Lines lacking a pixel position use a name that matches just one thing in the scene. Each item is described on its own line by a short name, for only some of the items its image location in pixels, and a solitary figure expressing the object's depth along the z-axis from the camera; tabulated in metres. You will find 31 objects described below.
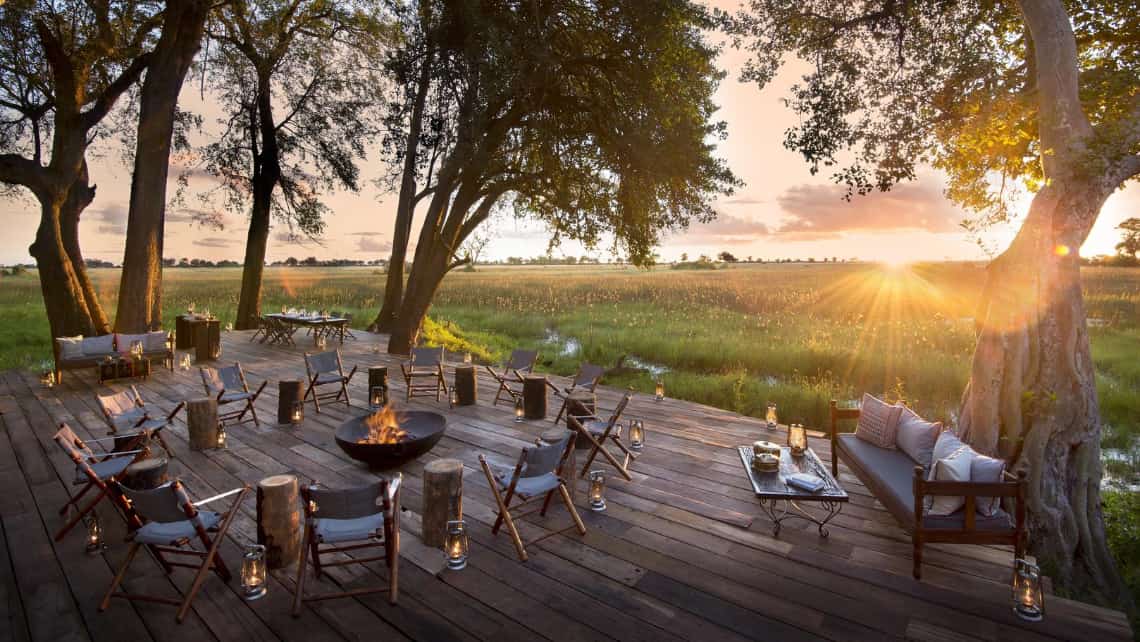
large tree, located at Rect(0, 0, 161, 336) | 11.04
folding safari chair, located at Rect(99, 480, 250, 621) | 3.01
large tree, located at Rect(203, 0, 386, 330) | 15.25
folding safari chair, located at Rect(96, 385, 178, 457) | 5.37
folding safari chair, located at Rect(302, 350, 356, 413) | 7.62
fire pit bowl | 5.14
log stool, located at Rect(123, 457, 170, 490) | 3.93
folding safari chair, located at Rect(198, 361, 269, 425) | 6.75
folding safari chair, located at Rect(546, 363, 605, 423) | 7.13
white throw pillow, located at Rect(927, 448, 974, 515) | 3.65
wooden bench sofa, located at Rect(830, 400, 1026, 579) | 3.46
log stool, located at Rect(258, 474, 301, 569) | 3.66
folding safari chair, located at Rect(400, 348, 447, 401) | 8.38
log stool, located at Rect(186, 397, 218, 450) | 5.96
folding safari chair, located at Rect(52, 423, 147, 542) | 3.58
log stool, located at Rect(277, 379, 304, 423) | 6.89
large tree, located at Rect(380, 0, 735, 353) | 8.37
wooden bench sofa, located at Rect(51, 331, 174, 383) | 9.09
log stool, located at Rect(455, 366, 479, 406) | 8.12
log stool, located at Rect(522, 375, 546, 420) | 7.43
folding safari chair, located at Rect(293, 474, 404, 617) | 3.15
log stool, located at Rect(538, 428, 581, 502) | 4.69
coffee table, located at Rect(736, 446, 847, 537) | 3.93
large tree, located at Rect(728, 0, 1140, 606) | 4.96
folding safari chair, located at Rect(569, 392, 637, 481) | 5.07
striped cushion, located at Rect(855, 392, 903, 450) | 5.09
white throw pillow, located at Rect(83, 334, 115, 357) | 9.37
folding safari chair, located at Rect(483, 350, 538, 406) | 8.34
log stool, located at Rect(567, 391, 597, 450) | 6.02
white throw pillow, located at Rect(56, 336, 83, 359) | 9.09
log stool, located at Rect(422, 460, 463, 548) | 3.96
